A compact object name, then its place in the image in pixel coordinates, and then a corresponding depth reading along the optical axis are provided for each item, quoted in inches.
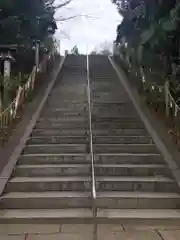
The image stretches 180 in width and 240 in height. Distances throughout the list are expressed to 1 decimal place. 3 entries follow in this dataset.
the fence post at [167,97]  269.2
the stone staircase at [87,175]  155.5
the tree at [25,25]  361.1
